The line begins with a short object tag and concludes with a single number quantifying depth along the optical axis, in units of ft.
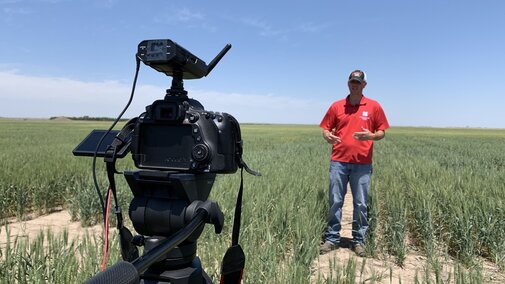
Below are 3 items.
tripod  4.06
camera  4.09
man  12.96
